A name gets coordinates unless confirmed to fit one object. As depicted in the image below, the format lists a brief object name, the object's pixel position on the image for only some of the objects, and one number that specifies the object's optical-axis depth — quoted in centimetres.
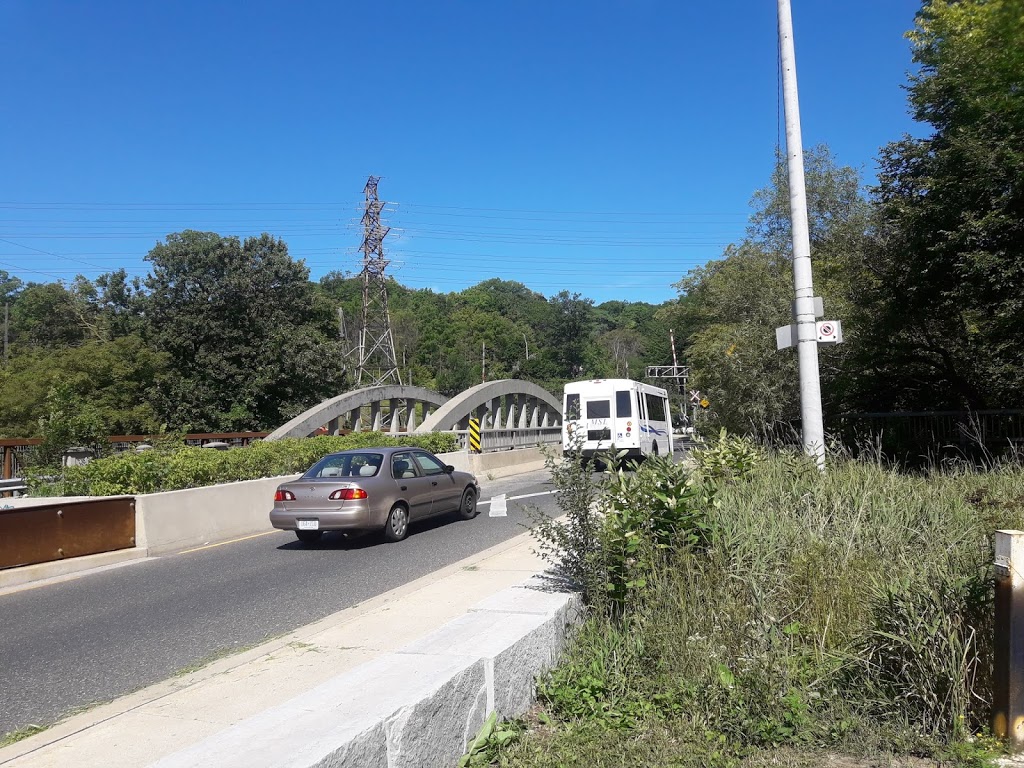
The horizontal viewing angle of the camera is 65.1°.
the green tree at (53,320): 5169
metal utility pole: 956
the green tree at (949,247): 1266
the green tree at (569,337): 11231
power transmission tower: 4888
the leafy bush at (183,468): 1248
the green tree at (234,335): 4538
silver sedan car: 1163
